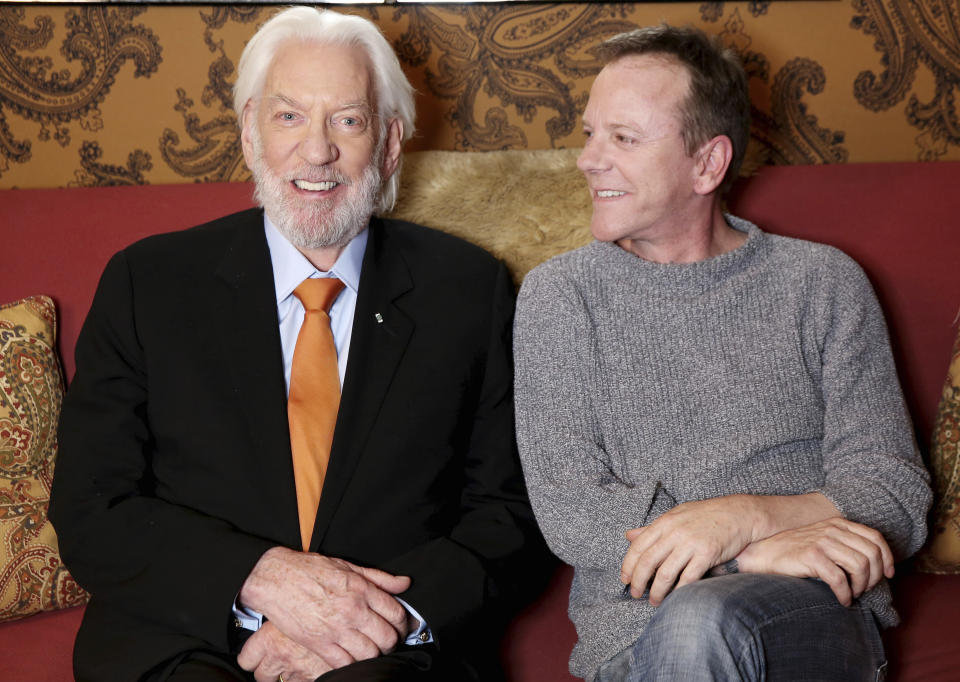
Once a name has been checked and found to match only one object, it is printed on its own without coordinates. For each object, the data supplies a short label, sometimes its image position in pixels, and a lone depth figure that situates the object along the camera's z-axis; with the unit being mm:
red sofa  1923
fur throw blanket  2012
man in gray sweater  1435
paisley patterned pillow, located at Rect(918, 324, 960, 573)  1820
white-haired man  1473
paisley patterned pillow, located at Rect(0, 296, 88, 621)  1720
